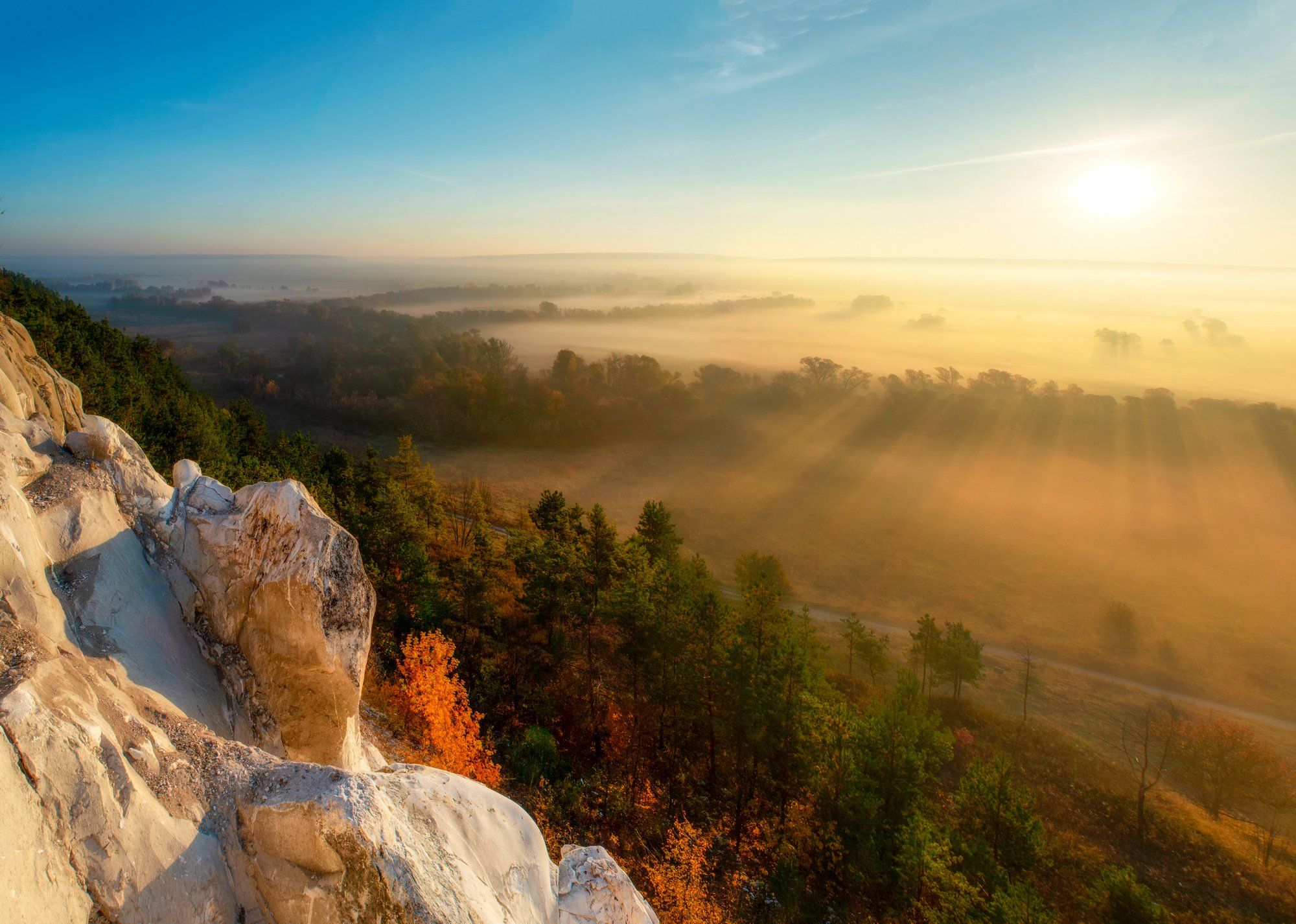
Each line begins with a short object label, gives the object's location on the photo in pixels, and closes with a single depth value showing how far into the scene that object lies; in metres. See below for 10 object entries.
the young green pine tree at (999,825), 23.70
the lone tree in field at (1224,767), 35.91
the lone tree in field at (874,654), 45.47
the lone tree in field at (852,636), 46.46
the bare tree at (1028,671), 45.03
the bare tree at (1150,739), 39.03
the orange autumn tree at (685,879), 24.05
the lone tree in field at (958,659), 43.28
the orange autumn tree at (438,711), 27.17
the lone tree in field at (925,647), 44.25
